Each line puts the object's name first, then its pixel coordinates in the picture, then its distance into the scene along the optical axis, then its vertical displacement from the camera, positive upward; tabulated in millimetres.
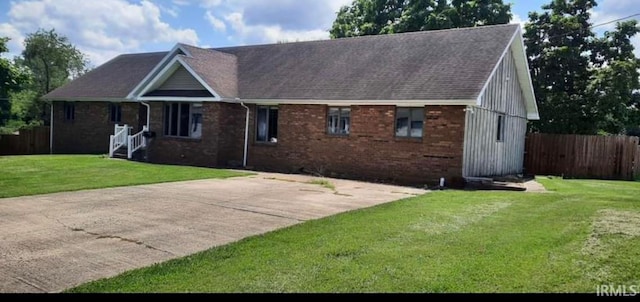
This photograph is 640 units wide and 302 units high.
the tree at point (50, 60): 47125 +6404
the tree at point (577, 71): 23922 +4057
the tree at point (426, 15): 29078 +7971
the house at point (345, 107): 15250 +1071
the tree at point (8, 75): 26838 +2617
